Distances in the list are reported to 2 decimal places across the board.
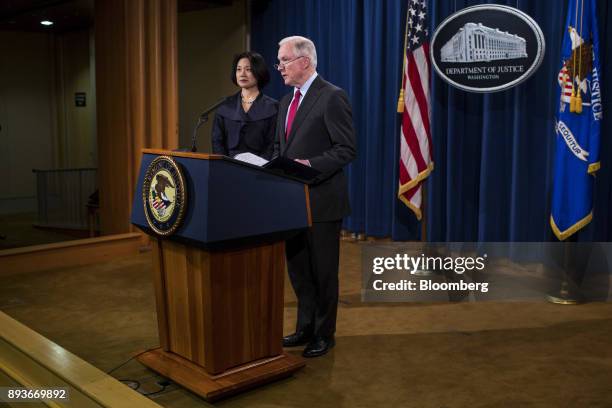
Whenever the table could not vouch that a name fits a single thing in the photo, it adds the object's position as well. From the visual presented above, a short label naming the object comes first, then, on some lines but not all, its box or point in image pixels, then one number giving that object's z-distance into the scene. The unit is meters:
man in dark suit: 3.06
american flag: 4.77
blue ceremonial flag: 4.14
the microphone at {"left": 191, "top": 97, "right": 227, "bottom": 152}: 2.76
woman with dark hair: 3.70
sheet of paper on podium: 2.73
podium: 2.58
